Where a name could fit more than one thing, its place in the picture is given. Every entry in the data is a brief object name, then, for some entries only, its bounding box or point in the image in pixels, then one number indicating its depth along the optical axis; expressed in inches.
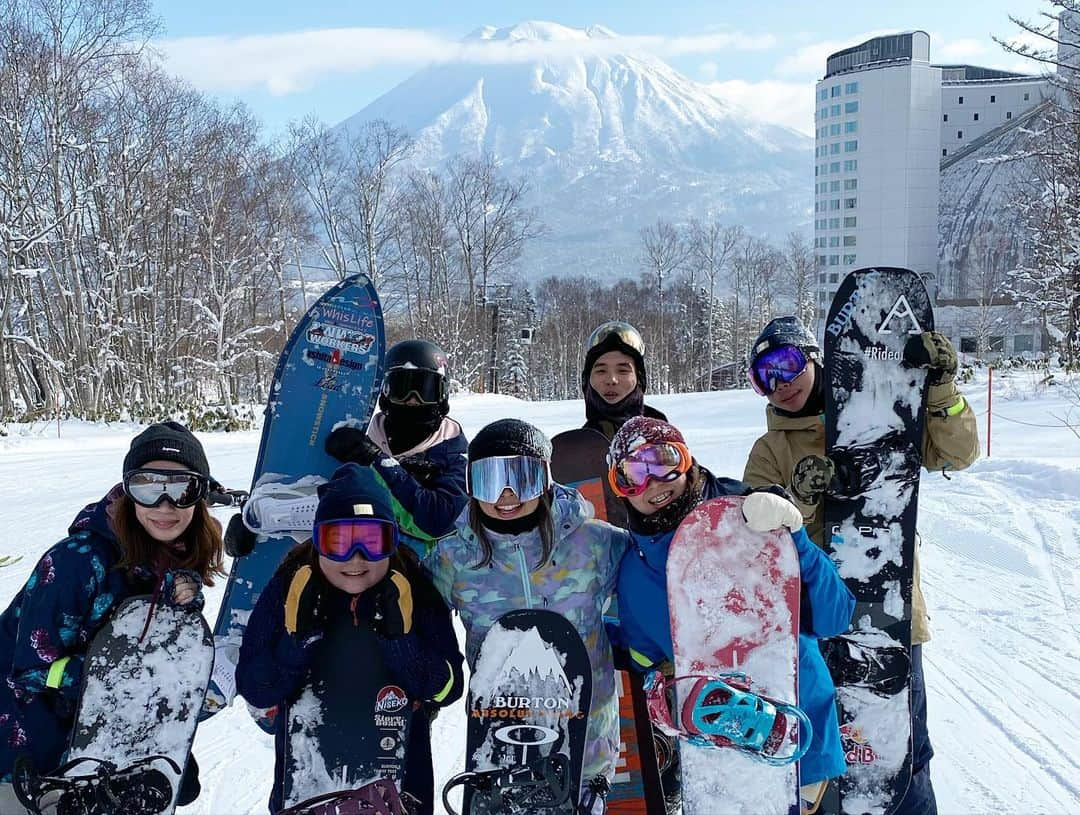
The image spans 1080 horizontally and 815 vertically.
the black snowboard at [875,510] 100.4
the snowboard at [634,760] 92.7
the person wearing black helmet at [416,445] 100.4
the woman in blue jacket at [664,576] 77.8
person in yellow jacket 100.7
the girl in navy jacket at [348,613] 82.8
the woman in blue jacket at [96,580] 81.2
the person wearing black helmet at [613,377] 114.0
